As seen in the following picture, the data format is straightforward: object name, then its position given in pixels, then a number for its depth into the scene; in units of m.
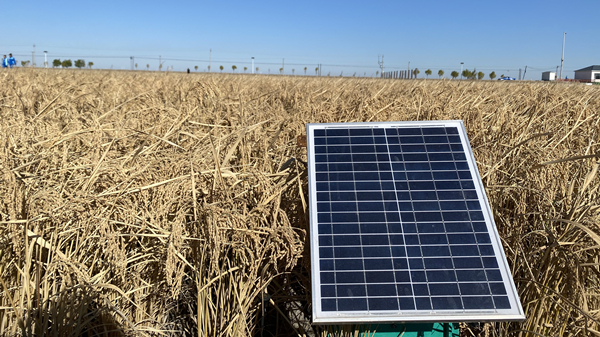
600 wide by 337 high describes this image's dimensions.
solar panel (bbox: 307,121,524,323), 1.58
